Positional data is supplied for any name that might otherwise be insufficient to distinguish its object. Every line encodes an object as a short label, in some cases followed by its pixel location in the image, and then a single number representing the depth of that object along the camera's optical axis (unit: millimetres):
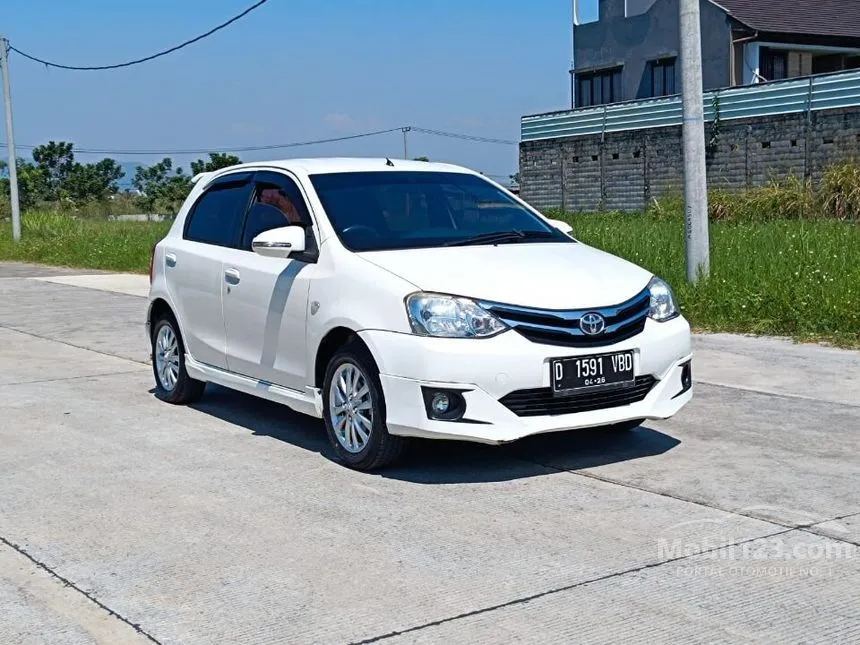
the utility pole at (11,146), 32594
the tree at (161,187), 86000
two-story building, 35719
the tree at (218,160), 80250
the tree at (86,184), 81625
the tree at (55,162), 82062
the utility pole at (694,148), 12023
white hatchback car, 5684
